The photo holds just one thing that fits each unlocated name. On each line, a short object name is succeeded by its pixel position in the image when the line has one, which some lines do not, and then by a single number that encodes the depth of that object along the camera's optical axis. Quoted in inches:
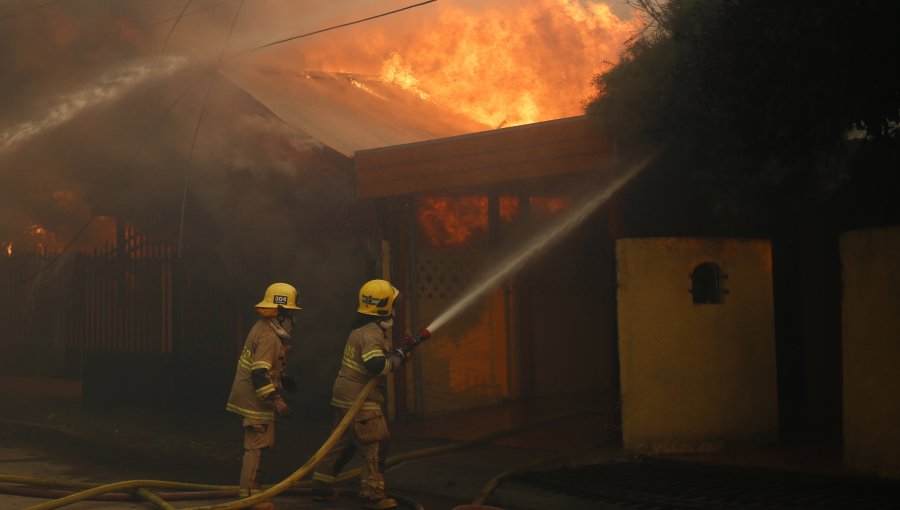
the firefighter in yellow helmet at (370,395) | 269.7
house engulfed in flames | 374.9
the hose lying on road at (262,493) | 245.3
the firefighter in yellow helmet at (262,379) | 263.9
